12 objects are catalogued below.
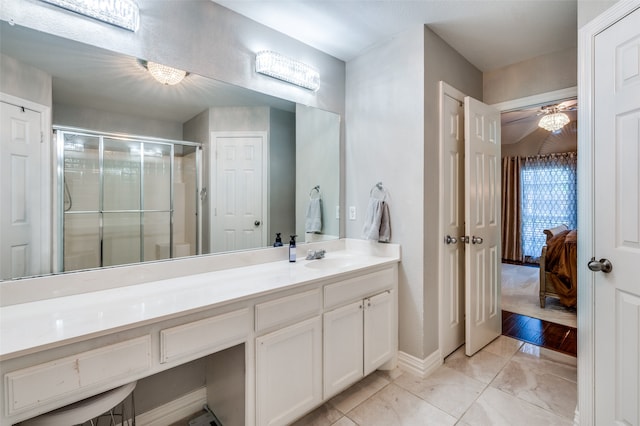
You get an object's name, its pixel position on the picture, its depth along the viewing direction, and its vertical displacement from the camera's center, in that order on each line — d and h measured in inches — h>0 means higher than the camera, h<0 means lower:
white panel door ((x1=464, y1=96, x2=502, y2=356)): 87.7 -4.0
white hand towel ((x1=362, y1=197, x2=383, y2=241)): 84.0 -2.2
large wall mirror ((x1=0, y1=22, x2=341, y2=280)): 49.9 +10.6
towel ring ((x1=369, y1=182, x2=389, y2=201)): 86.7 +6.9
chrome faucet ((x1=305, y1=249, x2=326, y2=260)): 83.0 -12.1
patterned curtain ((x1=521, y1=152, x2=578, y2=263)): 203.5 +11.5
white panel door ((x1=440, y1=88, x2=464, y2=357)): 86.0 -4.2
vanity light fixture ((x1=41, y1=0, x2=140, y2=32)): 50.0 +36.6
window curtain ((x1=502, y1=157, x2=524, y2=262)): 225.5 +1.7
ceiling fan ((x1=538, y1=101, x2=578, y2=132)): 149.7 +49.7
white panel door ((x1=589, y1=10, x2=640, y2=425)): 50.2 -1.5
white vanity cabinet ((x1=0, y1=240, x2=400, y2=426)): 35.6 -19.8
